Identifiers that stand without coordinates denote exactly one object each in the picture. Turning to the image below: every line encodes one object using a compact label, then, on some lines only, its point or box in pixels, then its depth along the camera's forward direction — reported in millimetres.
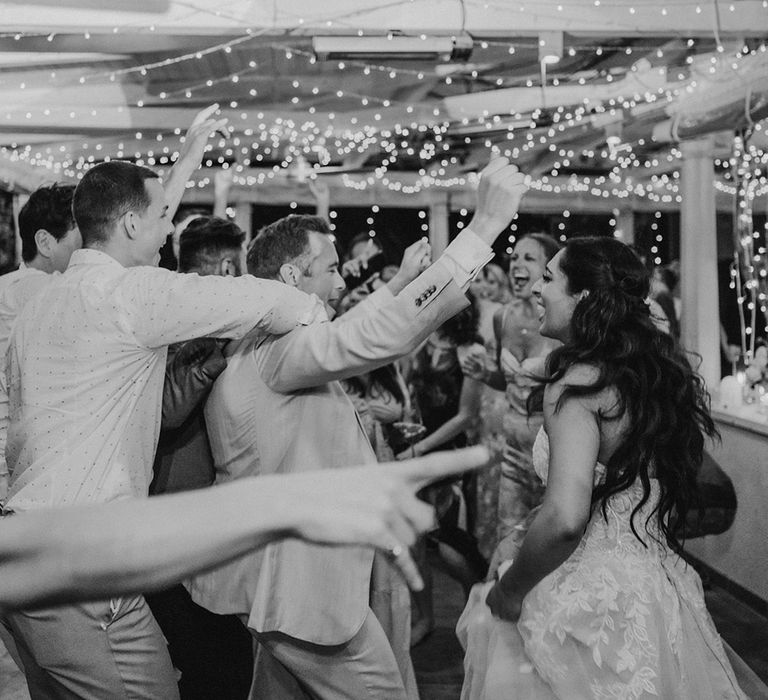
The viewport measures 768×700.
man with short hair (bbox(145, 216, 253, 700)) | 2293
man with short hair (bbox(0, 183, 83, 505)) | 2740
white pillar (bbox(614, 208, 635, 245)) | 11797
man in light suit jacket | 1855
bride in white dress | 1899
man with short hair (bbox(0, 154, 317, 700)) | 1844
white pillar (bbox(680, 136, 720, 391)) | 5895
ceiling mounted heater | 4605
